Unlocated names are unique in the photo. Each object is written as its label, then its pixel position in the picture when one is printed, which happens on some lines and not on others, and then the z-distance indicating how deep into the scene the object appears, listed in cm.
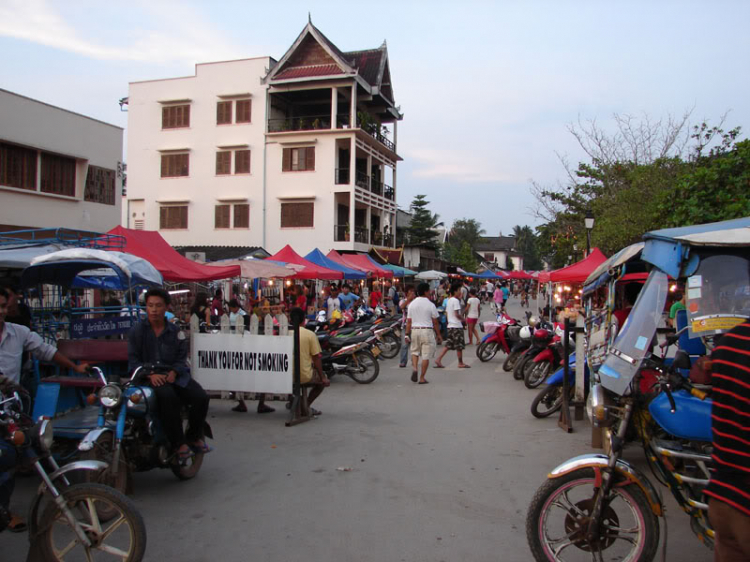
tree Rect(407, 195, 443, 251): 5910
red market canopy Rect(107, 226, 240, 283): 1149
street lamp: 1791
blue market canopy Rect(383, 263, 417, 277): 2809
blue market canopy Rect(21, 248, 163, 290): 618
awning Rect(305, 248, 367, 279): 2088
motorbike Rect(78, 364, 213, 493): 439
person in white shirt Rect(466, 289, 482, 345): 1716
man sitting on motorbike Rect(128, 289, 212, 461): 523
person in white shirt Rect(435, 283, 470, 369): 1349
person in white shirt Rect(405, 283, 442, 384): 1106
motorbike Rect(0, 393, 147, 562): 339
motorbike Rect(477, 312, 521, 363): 1366
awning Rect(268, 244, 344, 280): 1853
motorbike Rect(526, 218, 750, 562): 345
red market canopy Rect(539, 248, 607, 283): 1565
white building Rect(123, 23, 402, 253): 3225
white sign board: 803
